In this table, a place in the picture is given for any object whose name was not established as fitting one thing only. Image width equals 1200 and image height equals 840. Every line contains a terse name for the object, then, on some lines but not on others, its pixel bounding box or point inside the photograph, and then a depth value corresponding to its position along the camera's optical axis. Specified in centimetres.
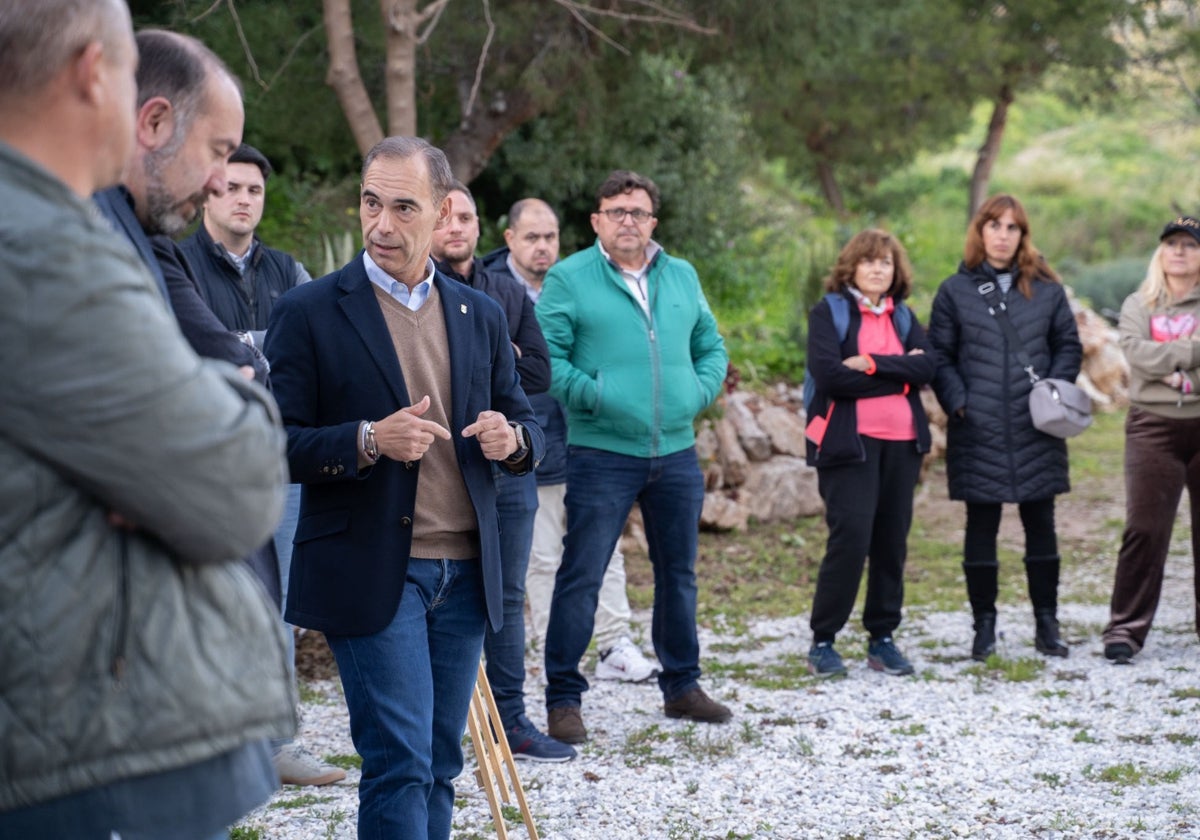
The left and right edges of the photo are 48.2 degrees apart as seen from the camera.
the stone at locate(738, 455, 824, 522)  1027
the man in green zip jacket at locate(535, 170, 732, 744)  541
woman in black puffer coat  648
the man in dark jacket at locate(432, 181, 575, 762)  502
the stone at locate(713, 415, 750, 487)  1025
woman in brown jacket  649
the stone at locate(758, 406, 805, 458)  1059
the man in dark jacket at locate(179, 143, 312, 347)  466
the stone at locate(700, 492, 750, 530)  991
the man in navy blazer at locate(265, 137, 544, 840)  305
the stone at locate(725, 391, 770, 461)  1045
